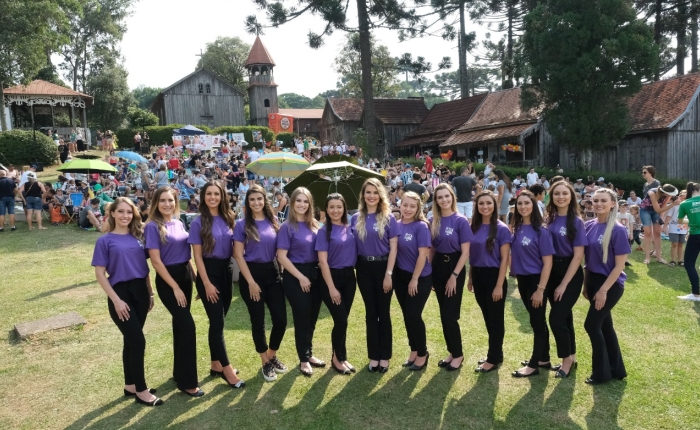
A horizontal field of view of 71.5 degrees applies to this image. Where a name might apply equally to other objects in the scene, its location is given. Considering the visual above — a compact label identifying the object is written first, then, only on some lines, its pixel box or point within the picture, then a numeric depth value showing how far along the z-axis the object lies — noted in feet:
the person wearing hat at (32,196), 41.27
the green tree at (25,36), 68.69
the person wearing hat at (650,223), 29.78
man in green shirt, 21.81
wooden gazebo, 94.58
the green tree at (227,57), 189.06
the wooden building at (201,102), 128.47
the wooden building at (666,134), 69.10
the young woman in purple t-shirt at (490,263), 14.61
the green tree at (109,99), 129.80
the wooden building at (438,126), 103.19
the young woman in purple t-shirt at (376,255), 14.64
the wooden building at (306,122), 185.98
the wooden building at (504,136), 81.92
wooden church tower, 141.28
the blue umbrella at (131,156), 55.72
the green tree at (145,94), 270.05
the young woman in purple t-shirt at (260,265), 14.28
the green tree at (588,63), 62.49
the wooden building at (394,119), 117.39
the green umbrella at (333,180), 22.40
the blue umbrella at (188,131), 95.86
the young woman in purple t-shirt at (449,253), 14.70
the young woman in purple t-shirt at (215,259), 13.78
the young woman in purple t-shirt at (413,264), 14.48
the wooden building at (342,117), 129.70
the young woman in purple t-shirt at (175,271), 13.41
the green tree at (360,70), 149.48
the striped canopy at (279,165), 36.47
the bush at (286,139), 120.57
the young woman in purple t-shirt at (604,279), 13.58
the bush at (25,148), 67.31
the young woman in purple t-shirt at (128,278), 13.11
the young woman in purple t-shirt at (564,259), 13.98
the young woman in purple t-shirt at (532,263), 14.19
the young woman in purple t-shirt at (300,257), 14.34
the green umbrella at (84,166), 37.05
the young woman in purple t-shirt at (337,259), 14.49
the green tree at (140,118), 126.11
